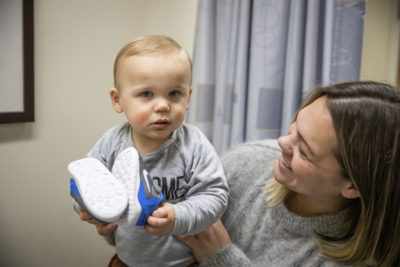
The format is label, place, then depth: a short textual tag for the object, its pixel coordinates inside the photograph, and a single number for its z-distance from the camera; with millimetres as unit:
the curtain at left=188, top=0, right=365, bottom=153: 1395
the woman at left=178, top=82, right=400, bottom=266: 786
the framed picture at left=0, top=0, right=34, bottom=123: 1400
